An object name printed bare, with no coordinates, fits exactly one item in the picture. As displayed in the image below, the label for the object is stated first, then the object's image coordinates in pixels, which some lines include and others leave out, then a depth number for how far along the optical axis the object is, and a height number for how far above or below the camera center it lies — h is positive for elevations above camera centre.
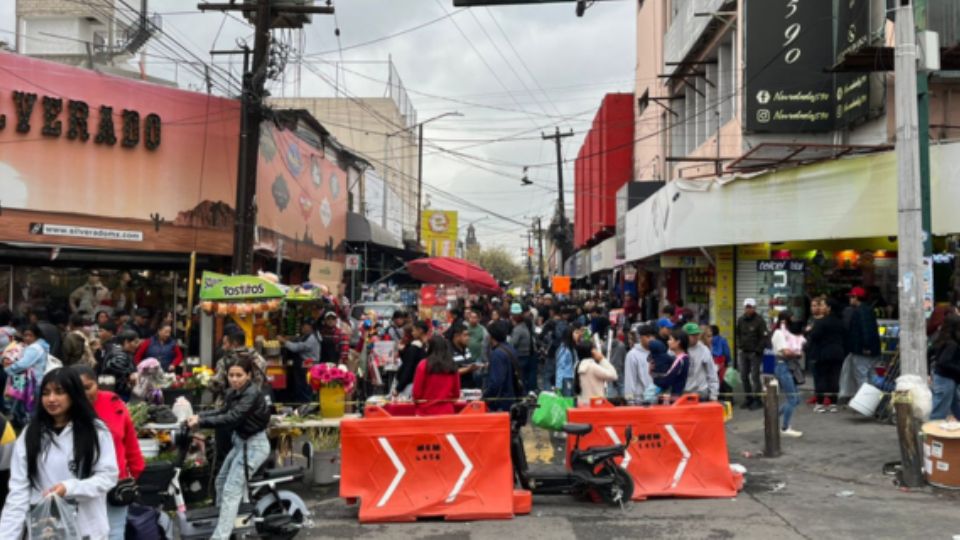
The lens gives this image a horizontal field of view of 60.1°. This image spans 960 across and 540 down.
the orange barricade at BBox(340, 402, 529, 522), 8.00 -1.36
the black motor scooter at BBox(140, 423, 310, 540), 6.66 -1.52
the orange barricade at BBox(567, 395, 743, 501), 8.65 -1.25
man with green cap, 11.45 -0.64
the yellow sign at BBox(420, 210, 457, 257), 45.62 +5.21
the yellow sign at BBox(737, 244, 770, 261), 17.61 +1.59
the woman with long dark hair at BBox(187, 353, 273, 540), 6.59 -0.85
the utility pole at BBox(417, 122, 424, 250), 42.40 +7.14
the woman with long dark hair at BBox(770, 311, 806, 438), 11.84 -0.50
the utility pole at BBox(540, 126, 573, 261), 43.47 +8.13
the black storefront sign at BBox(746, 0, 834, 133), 16.81 +5.33
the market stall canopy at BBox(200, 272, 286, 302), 12.63 +0.46
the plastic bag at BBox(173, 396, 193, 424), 8.23 -0.89
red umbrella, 21.58 +1.35
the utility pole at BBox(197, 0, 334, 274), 16.72 +3.93
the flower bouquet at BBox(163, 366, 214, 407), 9.60 -0.79
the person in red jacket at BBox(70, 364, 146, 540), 5.23 -0.72
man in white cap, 14.40 -0.31
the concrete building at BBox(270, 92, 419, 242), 51.88 +12.29
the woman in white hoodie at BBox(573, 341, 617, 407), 10.85 -0.61
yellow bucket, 9.30 -0.89
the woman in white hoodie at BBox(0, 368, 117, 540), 4.53 -0.78
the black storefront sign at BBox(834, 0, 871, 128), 13.78 +4.70
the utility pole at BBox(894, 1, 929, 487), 9.47 +1.42
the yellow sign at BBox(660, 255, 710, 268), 19.33 +1.53
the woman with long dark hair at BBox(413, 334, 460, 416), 8.99 -0.66
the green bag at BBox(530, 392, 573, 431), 8.65 -0.92
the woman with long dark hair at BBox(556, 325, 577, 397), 12.62 -0.62
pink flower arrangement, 9.14 -0.60
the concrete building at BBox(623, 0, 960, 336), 13.54 +2.85
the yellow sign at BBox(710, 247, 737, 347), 17.62 +0.67
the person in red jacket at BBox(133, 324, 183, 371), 12.02 -0.44
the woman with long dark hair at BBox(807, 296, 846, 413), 13.27 -0.34
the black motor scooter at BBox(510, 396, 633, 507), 8.17 -1.49
